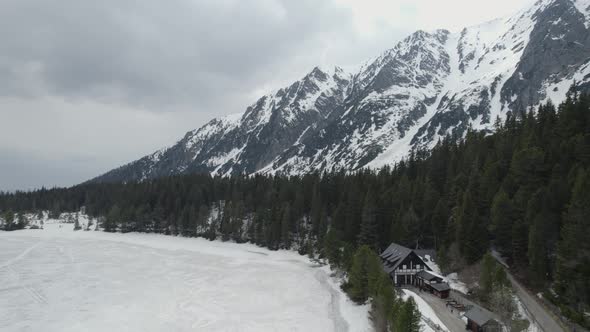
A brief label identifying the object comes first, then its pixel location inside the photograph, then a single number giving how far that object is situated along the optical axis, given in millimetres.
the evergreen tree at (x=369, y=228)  80750
